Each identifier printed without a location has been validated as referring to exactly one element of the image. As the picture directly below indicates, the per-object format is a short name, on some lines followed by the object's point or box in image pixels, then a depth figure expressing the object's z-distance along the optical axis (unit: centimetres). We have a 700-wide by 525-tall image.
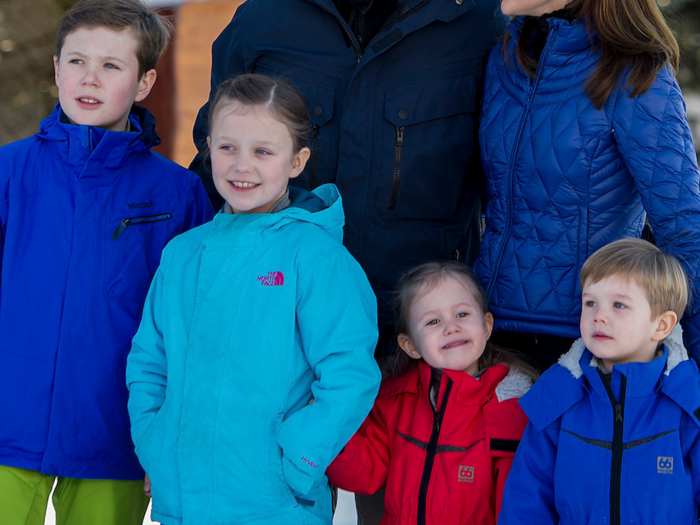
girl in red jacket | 559
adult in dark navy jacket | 577
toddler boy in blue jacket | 540
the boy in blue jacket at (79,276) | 561
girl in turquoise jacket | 546
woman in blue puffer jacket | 551
